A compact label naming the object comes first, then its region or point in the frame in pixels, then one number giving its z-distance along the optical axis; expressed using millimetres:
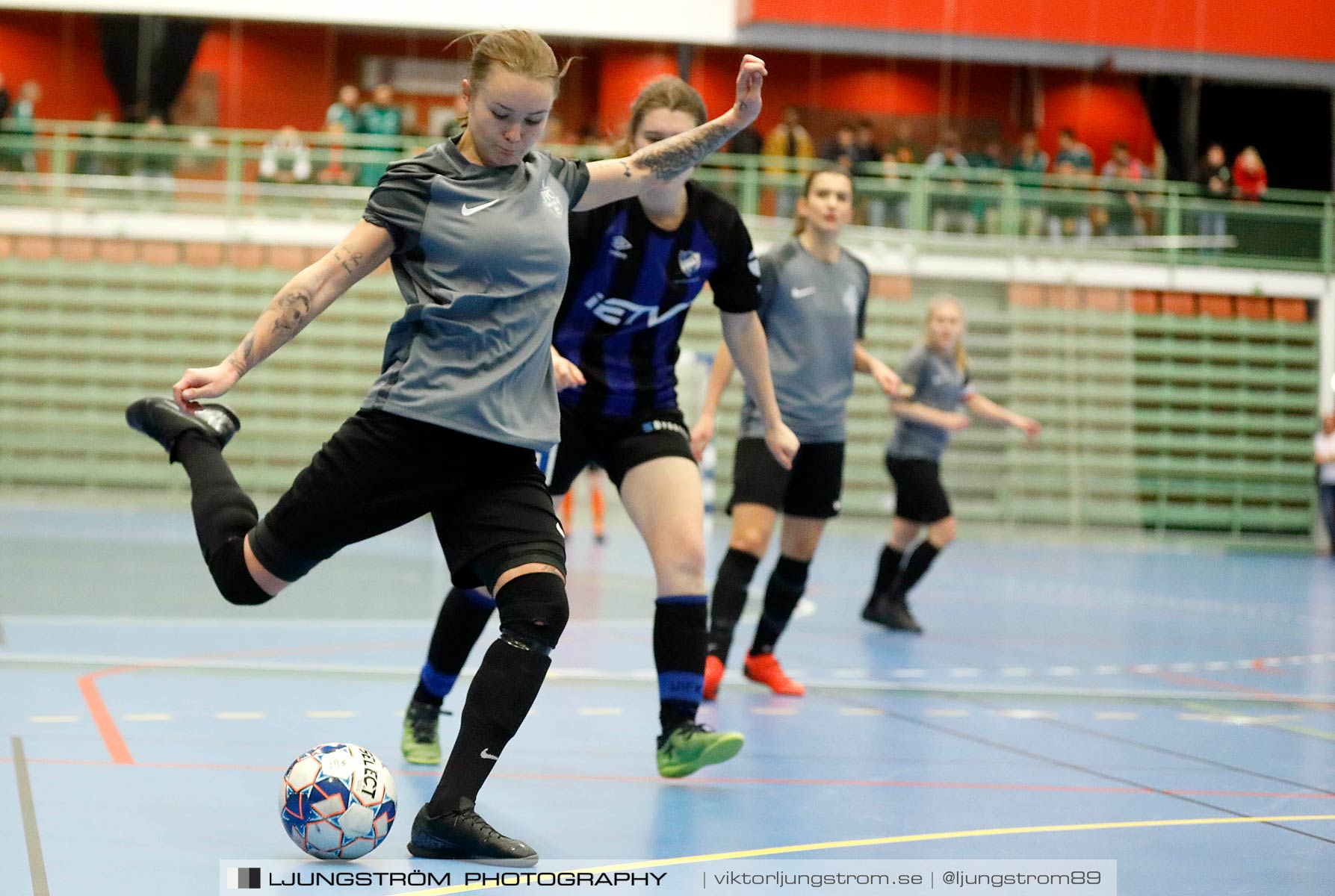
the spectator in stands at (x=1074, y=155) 19688
